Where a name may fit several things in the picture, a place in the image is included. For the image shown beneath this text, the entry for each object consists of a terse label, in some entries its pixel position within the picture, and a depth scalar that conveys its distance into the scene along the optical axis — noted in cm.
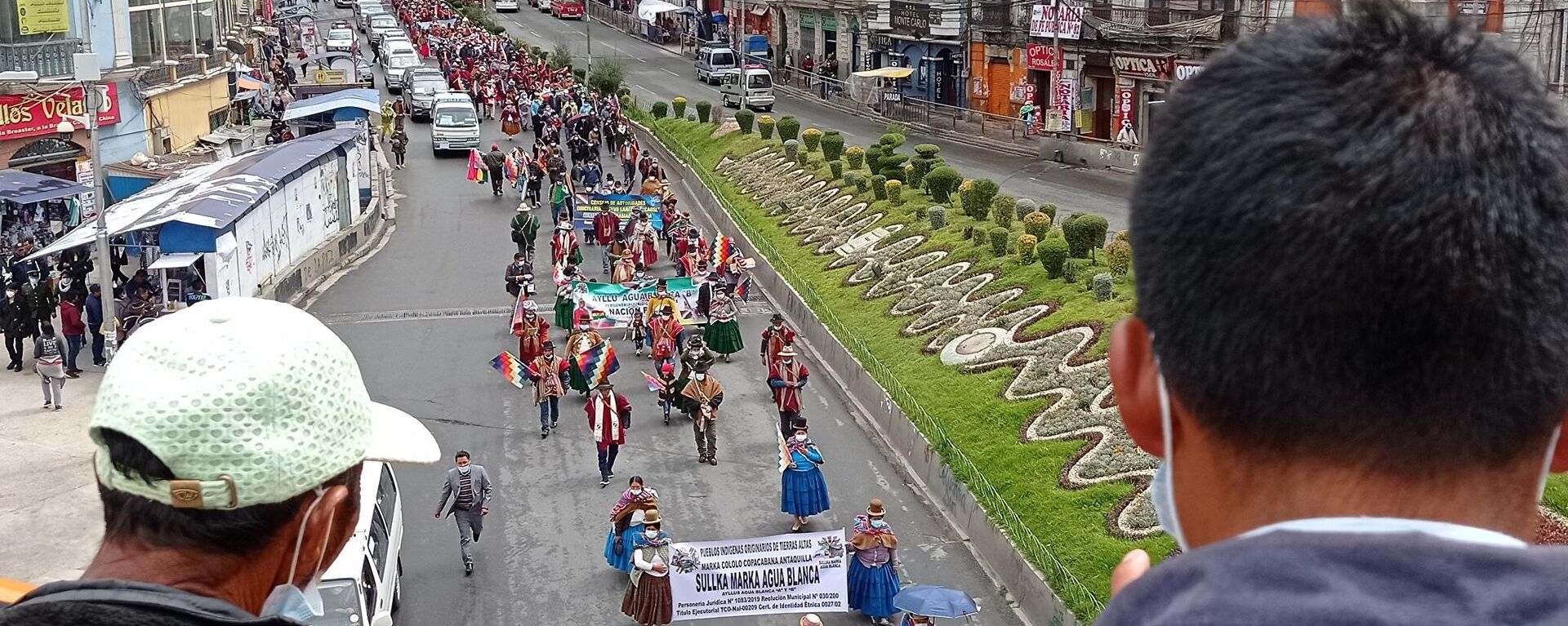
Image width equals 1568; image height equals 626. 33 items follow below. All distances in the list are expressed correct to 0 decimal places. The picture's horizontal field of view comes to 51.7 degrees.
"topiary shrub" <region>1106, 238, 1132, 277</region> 2600
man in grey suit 1762
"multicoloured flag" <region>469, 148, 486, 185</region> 4316
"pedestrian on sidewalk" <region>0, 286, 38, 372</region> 2600
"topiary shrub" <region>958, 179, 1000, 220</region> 3228
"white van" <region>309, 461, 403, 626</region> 1351
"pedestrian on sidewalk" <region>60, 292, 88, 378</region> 2566
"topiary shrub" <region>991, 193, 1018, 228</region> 3112
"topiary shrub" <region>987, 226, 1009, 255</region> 2959
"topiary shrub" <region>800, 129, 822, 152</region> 4494
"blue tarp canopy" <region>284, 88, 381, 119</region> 4550
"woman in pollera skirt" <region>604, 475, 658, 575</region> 1697
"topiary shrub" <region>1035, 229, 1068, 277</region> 2684
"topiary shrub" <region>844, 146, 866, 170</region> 4081
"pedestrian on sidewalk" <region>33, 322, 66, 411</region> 2350
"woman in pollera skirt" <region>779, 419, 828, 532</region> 1862
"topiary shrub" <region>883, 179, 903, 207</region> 3631
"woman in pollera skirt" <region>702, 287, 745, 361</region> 2730
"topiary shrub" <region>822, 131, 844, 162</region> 4222
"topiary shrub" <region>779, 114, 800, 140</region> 4709
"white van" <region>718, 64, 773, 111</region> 6162
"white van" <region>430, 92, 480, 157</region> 5350
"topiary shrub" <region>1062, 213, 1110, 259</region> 2716
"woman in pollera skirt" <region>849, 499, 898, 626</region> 1603
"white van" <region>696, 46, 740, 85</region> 7344
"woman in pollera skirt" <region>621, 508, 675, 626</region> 1577
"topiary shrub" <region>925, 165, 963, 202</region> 3506
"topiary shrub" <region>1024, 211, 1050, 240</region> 2920
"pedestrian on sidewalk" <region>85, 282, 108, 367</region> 2666
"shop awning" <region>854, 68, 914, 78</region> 6147
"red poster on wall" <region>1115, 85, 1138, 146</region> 4831
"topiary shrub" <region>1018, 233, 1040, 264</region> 2838
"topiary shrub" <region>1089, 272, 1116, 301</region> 2525
